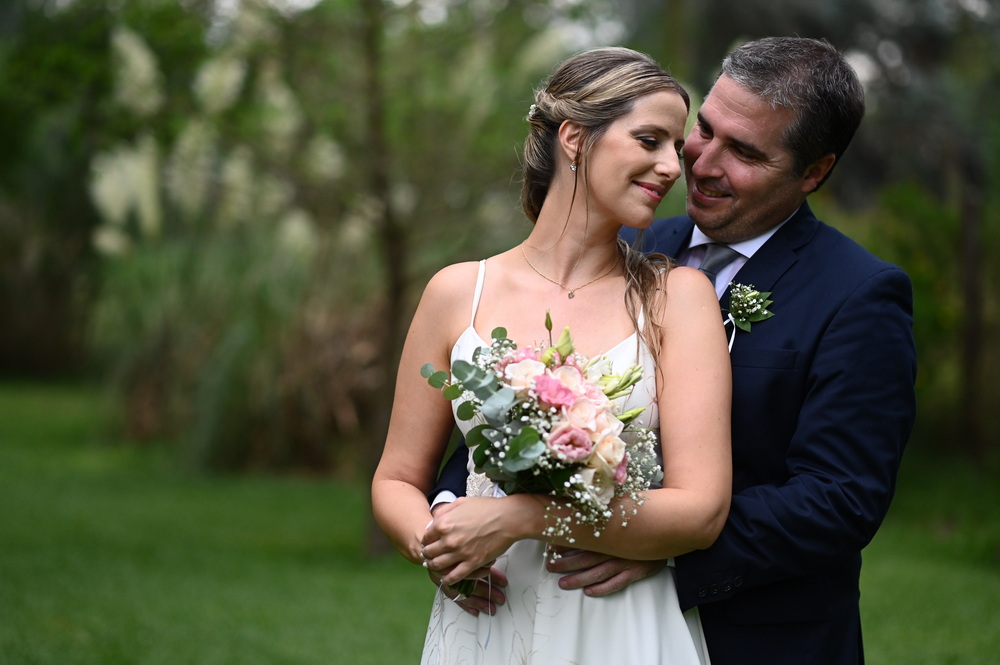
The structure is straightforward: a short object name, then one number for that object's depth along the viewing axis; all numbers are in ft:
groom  8.34
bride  8.04
